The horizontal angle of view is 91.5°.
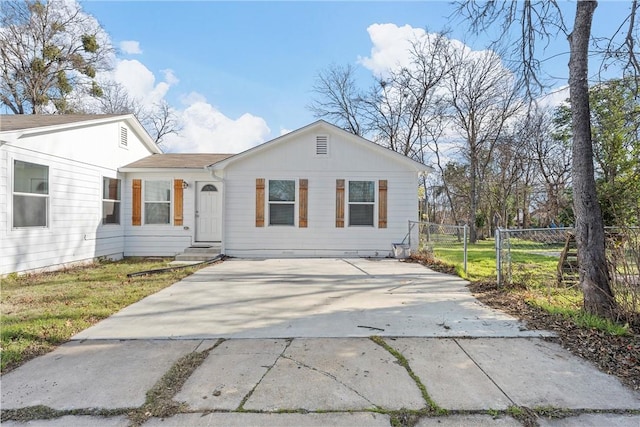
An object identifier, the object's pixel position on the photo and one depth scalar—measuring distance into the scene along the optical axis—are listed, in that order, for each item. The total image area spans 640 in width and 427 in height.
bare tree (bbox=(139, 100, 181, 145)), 24.94
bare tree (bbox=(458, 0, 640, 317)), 3.72
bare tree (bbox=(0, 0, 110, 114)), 16.03
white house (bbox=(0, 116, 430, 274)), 9.55
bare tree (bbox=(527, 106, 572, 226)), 18.10
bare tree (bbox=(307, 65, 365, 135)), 22.55
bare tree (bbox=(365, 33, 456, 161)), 19.33
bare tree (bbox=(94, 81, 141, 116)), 20.02
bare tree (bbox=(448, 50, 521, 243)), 18.14
